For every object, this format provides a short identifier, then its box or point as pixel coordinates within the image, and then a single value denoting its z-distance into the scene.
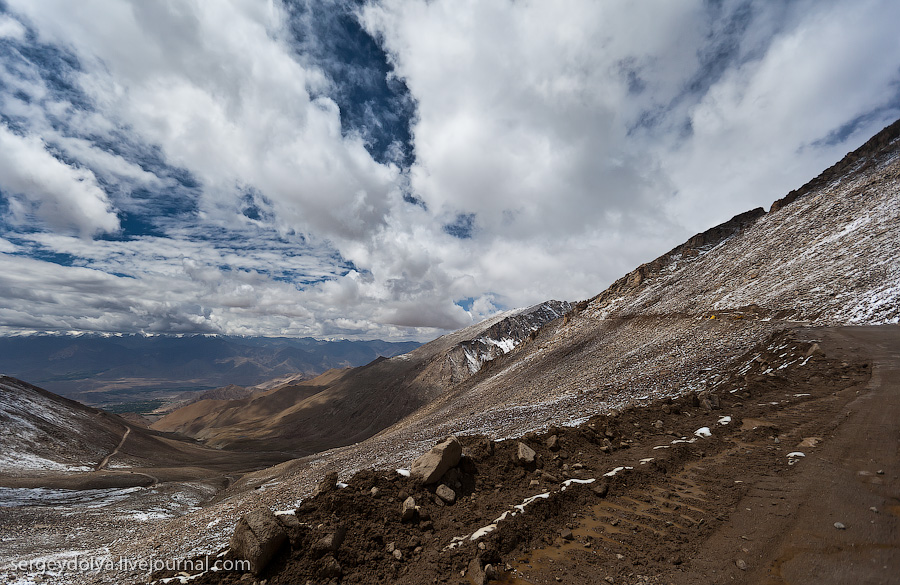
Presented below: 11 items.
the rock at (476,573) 5.31
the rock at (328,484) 8.45
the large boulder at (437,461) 8.23
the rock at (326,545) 6.23
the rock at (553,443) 10.02
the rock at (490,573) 5.42
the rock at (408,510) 7.22
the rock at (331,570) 5.86
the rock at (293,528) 6.45
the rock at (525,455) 9.24
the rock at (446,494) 7.84
